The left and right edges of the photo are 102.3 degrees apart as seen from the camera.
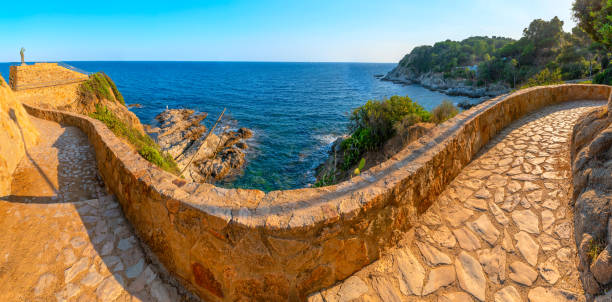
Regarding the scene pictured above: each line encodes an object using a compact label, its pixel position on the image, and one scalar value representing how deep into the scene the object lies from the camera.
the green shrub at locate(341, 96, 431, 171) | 13.44
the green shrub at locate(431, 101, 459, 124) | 11.68
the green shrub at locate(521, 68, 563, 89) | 18.60
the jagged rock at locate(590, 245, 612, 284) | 1.90
